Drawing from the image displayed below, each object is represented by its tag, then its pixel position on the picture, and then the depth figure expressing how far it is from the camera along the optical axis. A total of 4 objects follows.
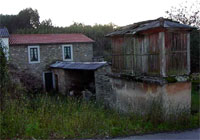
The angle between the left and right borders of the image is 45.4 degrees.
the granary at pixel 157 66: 8.07
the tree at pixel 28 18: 38.16
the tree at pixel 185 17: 20.15
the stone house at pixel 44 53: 23.81
